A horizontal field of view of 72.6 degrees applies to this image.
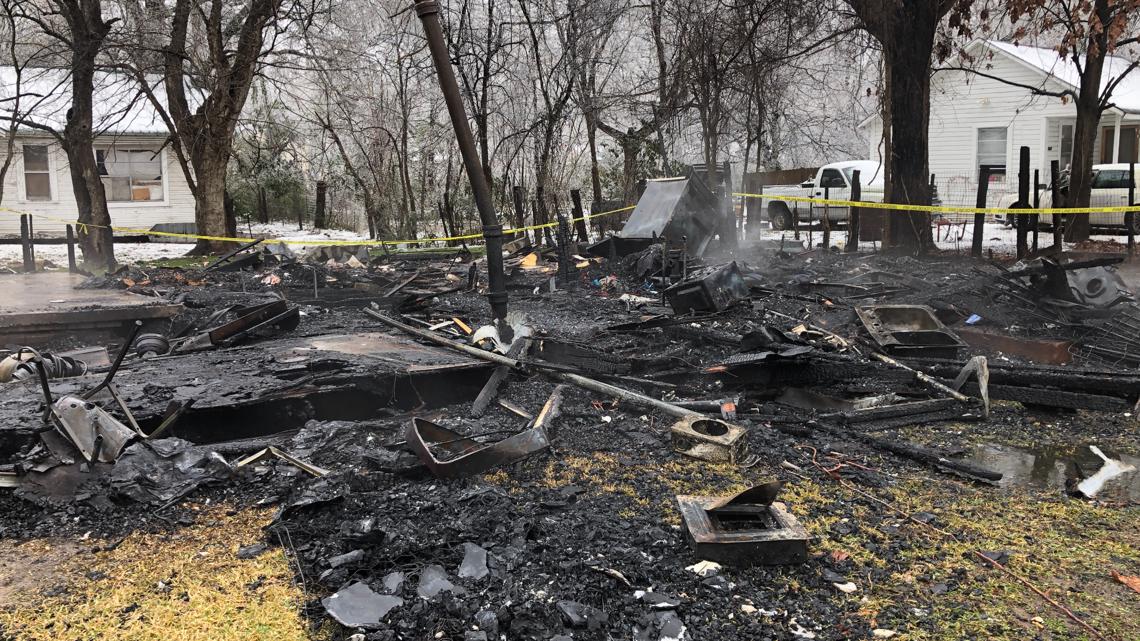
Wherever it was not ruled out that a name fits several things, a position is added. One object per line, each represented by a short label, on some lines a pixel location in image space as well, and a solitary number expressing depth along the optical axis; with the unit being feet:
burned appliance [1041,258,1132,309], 27.22
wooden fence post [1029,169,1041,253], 42.01
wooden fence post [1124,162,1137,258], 41.72
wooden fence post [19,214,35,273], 47.09
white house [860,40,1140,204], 79.30
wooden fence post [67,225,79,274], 47.06
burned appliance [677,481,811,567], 11.18
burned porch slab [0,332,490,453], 16.87
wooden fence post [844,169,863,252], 47.37
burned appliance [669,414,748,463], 15.42
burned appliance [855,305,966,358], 22.80
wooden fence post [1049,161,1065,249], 41.22
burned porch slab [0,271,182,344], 27.30
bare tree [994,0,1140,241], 38.73
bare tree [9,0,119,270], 43.60
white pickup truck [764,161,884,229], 69.05
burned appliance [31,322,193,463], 13.97
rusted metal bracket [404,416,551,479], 13.87
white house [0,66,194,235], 76.33
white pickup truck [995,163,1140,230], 58.23
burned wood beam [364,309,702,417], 17.68
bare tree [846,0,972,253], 42.11
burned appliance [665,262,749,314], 28.04
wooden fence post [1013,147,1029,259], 40.70
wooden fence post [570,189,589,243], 54.24
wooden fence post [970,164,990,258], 41.81
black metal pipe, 22.43
